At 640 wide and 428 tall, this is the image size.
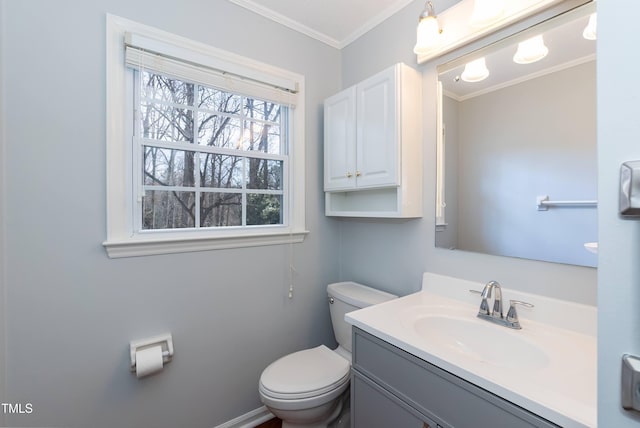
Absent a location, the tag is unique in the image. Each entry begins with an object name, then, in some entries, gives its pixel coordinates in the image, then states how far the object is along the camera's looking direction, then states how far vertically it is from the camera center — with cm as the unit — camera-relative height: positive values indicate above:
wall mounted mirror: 99 +27
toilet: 125 -80
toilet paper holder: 127 -63
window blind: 128 +77
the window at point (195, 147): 127 +36
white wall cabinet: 140 +40
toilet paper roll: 121 -66
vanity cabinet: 72 -56
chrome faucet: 109 -38
